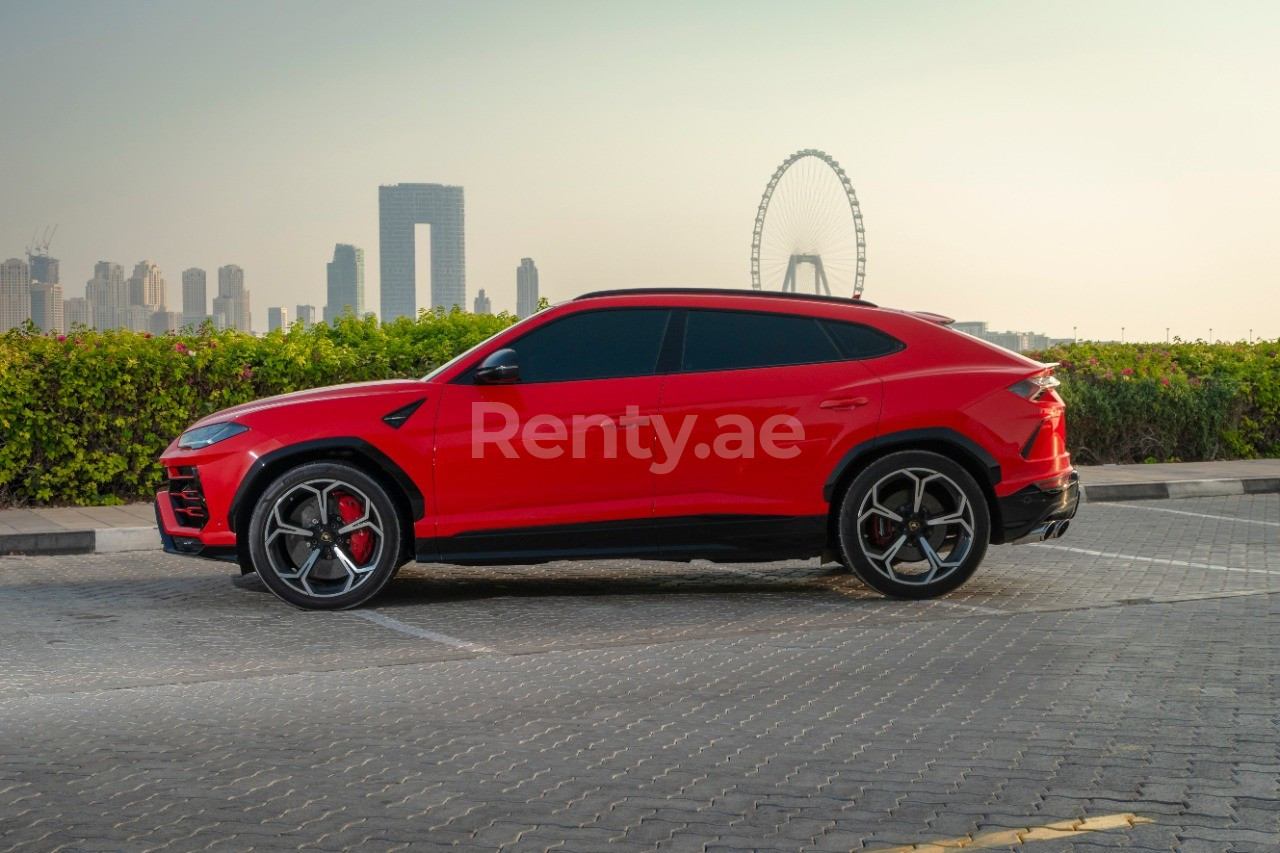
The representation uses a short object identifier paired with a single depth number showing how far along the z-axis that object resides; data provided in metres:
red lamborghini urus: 7.66
